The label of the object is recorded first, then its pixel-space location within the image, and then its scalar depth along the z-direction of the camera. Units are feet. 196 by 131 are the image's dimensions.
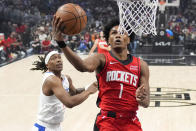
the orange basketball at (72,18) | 10.42
